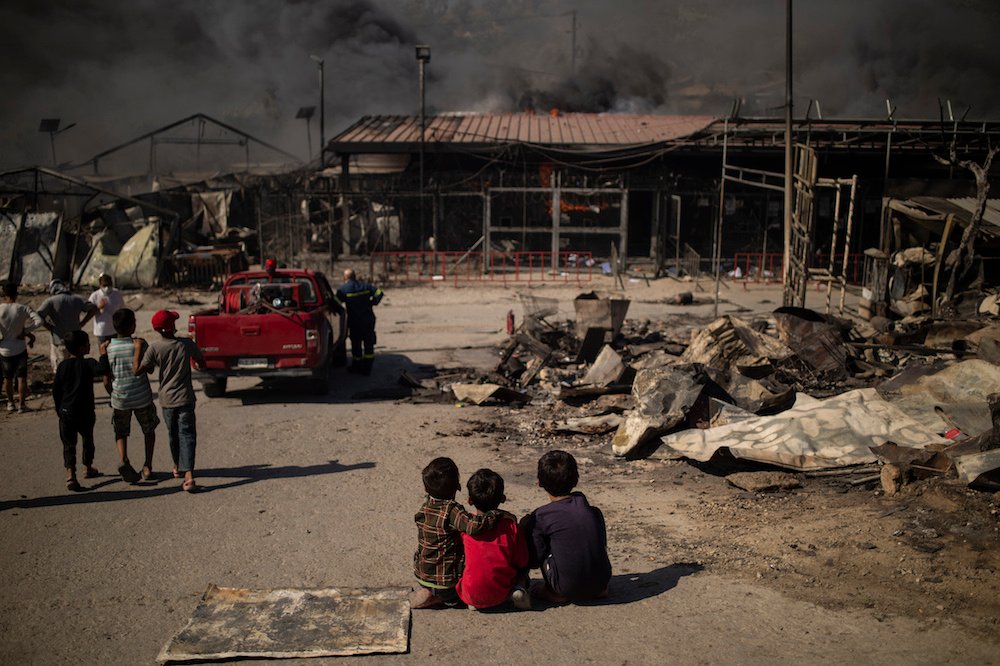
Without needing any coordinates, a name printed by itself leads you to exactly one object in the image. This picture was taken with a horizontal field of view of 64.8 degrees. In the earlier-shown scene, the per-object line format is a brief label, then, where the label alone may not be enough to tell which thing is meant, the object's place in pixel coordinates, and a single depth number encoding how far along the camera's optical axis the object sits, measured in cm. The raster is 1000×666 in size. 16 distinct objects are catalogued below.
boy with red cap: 723
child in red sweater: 476
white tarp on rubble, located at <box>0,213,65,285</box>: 2362
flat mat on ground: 447
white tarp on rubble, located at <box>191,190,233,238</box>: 3229
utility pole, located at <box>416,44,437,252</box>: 2517
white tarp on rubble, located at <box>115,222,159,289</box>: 2352
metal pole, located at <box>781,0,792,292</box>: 1448
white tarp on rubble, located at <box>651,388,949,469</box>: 718
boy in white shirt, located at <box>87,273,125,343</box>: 1082
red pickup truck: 1068
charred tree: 1448
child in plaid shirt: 489
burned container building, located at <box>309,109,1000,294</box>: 2789
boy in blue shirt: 485
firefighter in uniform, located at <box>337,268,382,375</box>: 1289
